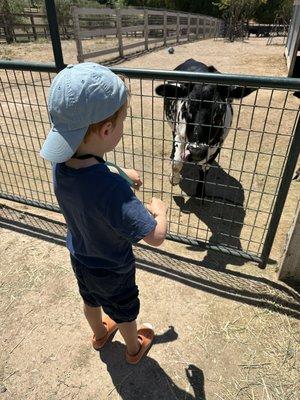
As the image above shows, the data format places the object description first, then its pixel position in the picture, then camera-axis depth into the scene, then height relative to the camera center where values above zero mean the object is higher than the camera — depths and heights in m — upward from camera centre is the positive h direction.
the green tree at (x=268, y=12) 52.85 -5.61
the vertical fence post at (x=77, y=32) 11.31 -1.75
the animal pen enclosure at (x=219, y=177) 2.35 -2.21
